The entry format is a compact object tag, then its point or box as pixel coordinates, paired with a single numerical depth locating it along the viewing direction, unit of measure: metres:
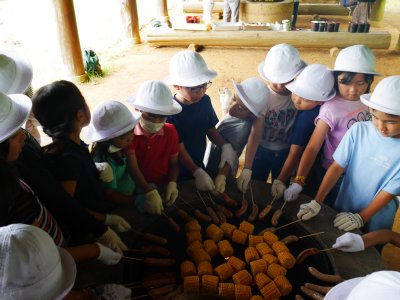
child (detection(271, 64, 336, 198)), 2.92
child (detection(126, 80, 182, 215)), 2.72
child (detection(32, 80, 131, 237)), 2.16
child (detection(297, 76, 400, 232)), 2.34
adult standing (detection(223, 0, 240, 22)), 11.87
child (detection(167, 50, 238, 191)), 3.07
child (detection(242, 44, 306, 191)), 3.15
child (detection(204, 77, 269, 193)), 3.10
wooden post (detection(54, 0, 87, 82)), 7.58
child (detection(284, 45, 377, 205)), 2.85
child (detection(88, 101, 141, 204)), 2.48
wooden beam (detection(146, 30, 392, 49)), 10.27
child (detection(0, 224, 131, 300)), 1.30
